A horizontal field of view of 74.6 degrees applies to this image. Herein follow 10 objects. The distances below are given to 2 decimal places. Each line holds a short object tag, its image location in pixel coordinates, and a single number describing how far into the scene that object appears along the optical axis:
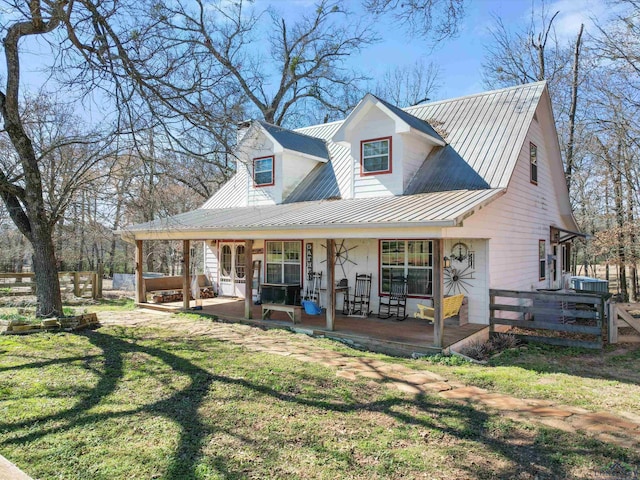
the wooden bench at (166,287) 13.87
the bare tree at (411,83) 24.59
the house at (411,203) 8.89
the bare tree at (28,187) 7.95
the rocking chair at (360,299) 10.98
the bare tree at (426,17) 6.16
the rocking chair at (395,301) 10.45
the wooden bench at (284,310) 9.85
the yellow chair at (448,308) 8.37
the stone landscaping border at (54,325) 8.22
